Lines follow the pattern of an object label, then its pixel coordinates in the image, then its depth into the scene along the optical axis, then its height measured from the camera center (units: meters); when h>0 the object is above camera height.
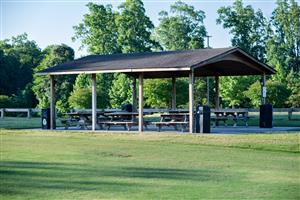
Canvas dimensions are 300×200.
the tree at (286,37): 65.44 +9.02
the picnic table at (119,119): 22.67 -0.38
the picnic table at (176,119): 21.38 -0.37
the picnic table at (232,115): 23.75 -0.22
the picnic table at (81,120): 24.44 -0.40
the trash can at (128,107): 29.30 +0.19
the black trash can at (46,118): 24.51 -0.30
